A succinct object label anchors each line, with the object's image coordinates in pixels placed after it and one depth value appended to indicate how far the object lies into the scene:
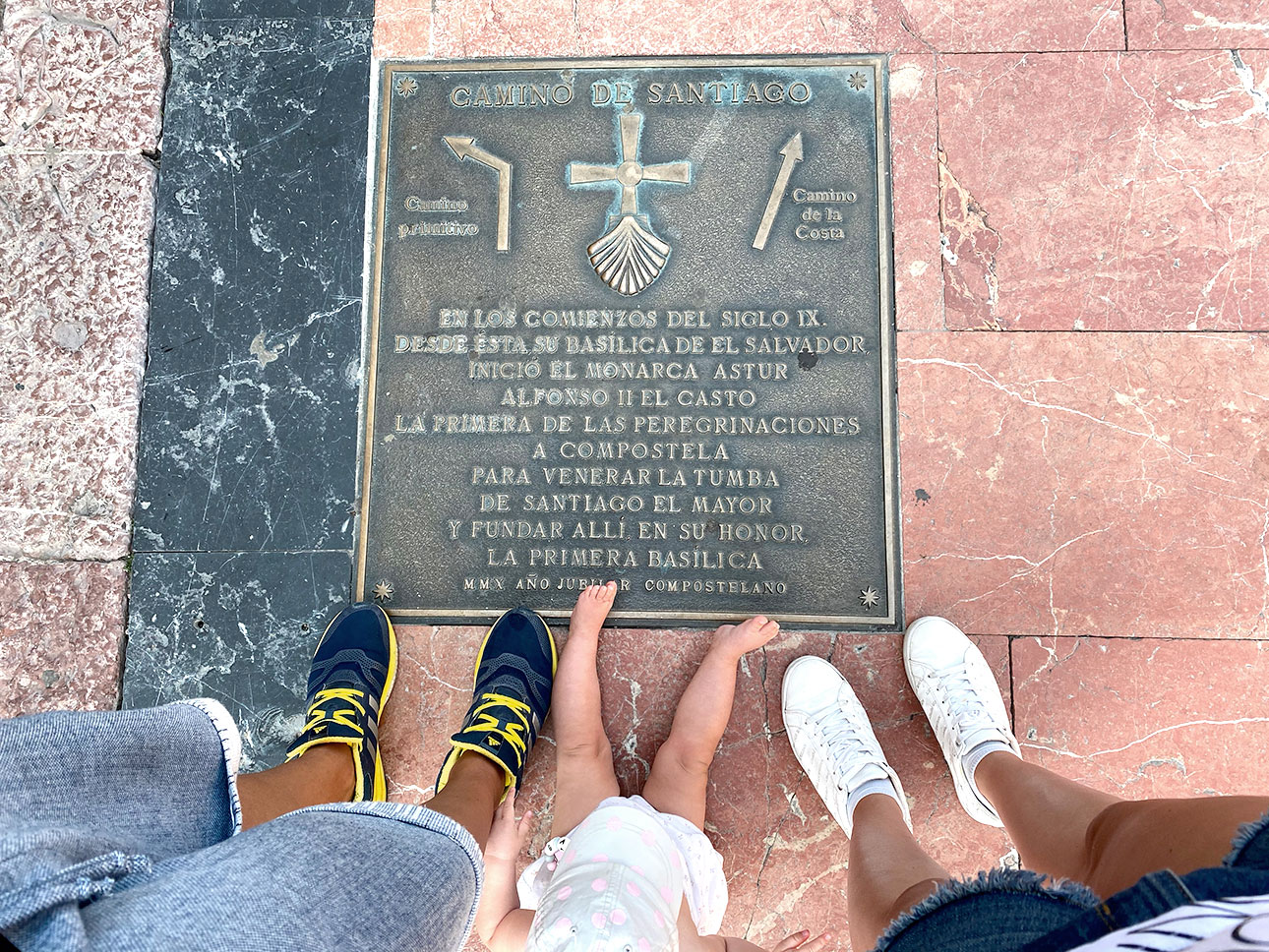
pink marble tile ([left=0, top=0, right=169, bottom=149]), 2.33
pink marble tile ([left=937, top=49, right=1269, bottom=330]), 2.18
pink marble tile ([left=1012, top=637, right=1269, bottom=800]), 2.04
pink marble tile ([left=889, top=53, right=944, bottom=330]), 2.21
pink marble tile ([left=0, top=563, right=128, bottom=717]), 2.16
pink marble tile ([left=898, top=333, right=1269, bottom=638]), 2.10
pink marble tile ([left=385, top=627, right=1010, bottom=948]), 2.07
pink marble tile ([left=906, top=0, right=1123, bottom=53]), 2.24
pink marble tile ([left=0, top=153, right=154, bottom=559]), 2.21
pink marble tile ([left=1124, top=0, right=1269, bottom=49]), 2.22
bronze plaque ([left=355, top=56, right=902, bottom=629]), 2.16
